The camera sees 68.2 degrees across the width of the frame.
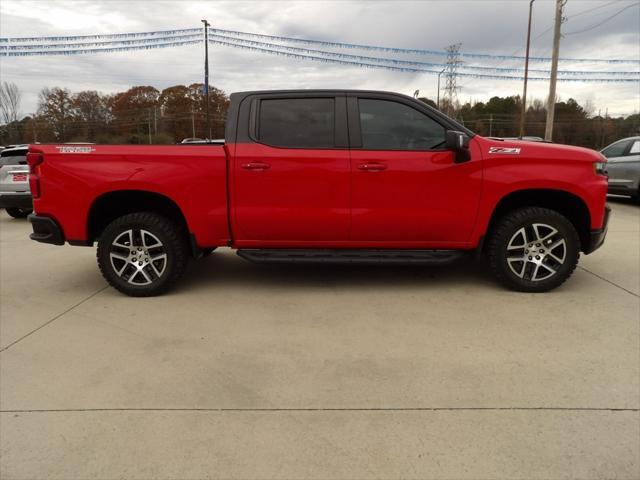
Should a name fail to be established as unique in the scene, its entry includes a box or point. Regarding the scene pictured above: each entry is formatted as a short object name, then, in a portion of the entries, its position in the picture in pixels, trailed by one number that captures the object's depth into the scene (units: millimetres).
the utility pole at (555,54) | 22172
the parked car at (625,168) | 10820
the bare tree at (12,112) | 65750
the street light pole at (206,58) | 27098
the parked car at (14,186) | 9352
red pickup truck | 4383
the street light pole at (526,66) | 30578
